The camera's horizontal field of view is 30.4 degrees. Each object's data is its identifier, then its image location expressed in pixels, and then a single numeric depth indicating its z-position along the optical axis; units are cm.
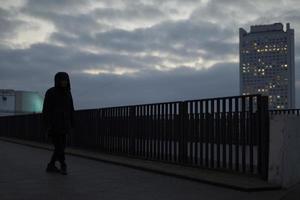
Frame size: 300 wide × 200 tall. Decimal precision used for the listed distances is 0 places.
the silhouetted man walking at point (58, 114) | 1095
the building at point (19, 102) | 7069
